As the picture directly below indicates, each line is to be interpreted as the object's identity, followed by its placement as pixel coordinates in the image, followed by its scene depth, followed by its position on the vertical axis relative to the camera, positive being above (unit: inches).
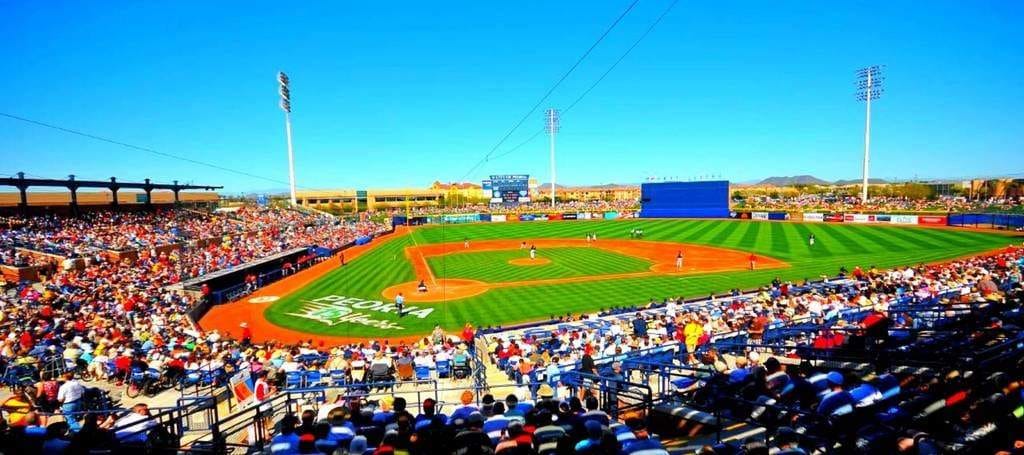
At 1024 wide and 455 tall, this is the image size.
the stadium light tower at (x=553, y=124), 3811.5 +608.9
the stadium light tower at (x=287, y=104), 2827.3 +589.2
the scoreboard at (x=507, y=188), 3452.3 +100.0
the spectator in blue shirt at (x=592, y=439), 189.3 -95.9
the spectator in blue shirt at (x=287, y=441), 211.8 -104.1
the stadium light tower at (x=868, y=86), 2657.5 +589.2
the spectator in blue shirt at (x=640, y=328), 587.9 -154.3
